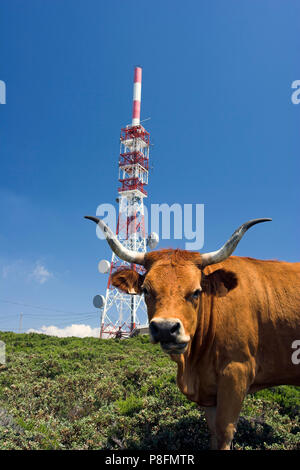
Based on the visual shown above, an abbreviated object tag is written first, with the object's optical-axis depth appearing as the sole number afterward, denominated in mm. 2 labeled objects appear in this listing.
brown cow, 3980
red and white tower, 35375
